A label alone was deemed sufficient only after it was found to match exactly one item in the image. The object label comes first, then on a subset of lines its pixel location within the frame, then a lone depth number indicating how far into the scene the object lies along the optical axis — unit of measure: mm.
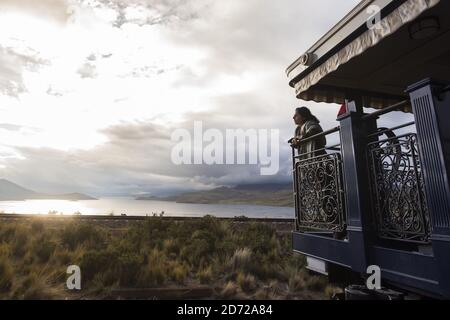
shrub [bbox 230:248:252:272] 6656
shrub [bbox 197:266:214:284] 6020
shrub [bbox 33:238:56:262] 6605
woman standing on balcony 4371
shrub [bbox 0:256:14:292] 4961
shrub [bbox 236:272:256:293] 5816
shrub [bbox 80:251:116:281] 5859
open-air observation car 2441
